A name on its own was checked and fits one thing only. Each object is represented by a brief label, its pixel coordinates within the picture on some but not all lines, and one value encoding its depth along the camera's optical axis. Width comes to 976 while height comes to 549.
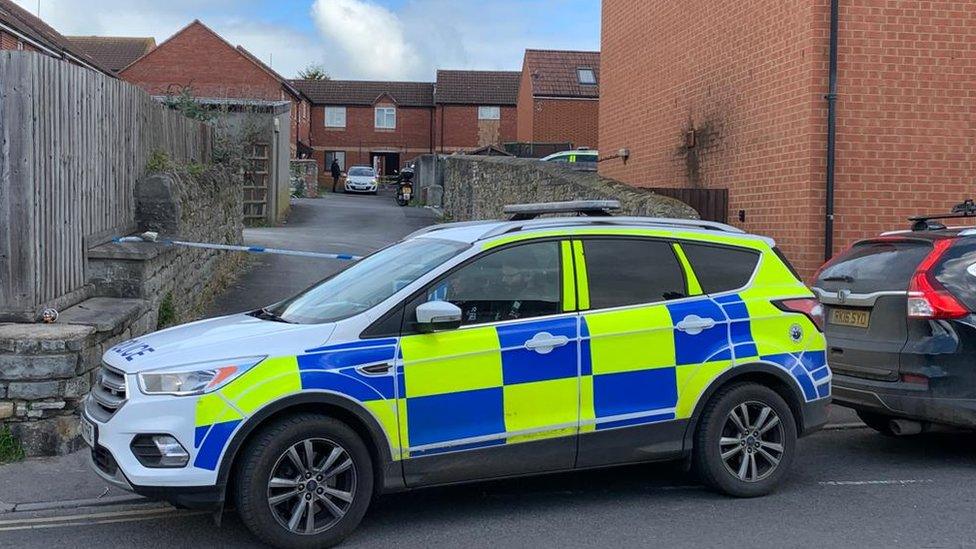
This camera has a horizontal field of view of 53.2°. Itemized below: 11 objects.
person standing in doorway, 45.25
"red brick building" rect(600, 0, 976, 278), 10.43
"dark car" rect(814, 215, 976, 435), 6.45
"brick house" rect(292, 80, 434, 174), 54.56
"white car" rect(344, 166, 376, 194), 42.84
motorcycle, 34.62
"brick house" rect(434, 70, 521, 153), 52.44
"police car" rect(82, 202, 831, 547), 4.77
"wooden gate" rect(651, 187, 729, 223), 12.23
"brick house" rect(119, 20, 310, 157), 46.28
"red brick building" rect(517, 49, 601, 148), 41.00
